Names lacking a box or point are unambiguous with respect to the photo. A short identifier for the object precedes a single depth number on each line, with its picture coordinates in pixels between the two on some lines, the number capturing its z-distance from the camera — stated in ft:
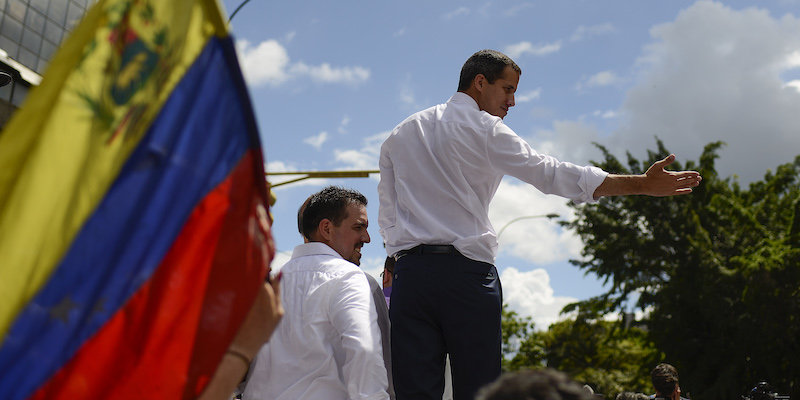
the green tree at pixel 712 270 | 83.87
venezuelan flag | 4.00
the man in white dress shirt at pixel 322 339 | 12.16
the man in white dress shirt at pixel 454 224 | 12.30
